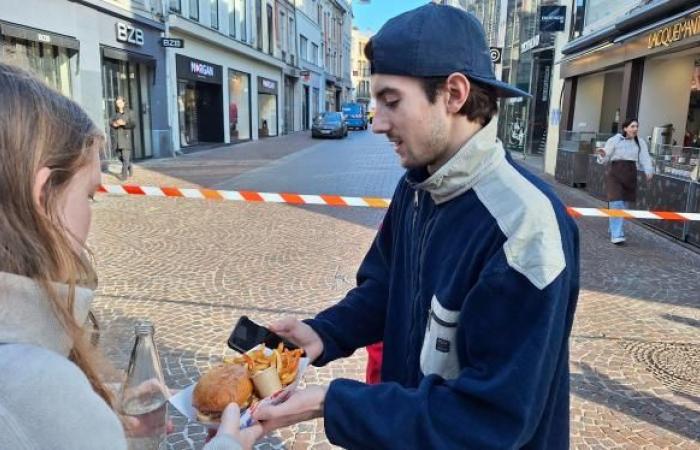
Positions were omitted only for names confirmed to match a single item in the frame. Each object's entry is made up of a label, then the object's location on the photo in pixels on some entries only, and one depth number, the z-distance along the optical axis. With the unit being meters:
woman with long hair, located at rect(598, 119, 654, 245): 8.31
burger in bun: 1.47
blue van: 51.09
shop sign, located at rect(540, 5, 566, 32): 16.95
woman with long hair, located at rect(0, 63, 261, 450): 0.90
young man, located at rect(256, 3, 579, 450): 1.21
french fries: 1.58
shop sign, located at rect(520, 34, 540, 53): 19.78
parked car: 33.91
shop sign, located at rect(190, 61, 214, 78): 21.94
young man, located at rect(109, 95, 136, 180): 13.14
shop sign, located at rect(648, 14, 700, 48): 9.21
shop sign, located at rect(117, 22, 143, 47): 16.18
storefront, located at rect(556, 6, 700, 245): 8.94
